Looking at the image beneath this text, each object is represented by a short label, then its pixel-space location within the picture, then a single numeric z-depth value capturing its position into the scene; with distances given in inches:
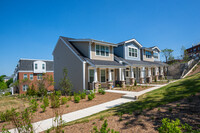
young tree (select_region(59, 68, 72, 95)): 462.9
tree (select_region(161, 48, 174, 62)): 1689.7
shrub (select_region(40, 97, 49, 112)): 284.8
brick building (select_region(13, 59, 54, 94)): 1136.4
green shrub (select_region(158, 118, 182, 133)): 88.0
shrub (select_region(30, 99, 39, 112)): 287.6
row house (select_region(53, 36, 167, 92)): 564.5
